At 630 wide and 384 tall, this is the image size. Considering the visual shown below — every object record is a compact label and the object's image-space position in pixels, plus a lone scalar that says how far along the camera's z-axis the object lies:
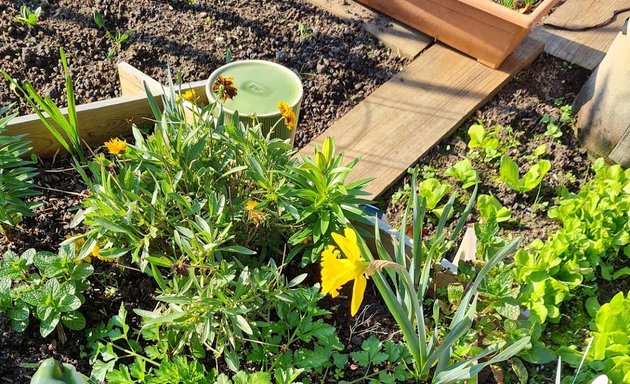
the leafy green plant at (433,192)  2.33
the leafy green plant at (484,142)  2.51
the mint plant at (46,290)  1.64
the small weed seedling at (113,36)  2.64
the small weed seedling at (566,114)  2.70
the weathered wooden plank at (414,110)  2.51
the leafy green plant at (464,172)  2.43
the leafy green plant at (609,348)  1.83
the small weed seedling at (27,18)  2.63
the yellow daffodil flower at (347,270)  1.24
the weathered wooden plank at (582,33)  2.93
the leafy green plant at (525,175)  2.40
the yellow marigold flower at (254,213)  1.73
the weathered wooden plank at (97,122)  2.11
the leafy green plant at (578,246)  2.00
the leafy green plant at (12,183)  1.81
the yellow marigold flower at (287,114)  1.81
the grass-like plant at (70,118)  1.78
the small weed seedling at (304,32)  2.87
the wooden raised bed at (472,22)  2.62
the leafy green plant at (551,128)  2.64
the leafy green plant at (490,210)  2.30
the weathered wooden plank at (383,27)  2.90
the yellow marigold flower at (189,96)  1.84
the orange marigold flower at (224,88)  1.81
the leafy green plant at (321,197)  1.76
